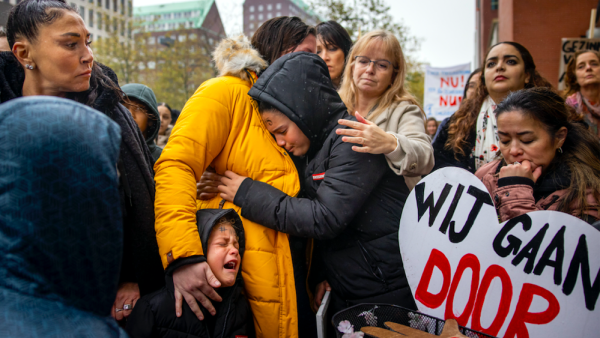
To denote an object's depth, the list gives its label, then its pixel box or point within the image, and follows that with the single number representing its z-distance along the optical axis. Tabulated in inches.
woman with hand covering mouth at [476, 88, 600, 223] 66.4
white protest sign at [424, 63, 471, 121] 366.9
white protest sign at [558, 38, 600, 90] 194.9
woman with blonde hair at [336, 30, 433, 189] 80.8
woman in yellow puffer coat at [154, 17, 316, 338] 62.3
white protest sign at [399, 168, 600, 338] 57.2
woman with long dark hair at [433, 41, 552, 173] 111.9
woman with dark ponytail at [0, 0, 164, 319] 60.0
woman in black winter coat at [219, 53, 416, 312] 66.1
